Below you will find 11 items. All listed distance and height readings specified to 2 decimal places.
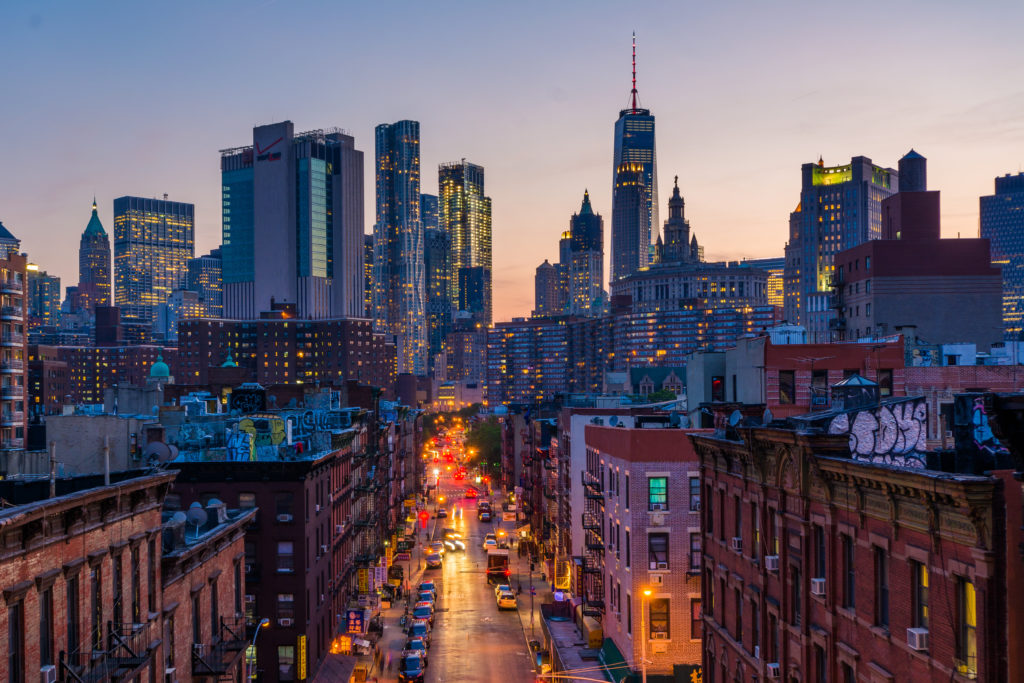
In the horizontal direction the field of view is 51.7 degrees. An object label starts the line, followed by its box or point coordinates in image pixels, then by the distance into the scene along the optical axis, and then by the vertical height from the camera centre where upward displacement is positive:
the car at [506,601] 87.69 -20.02
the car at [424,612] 79.82 -19.19
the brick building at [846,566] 20.12 -5.20
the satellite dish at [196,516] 39.34 -5.71
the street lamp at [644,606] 48.50 -11.65
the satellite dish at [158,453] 40.41 -3.48
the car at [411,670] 62.22 -18.27
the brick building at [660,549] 51.19 -9.53
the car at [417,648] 67.00 -18.50
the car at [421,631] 72.75 -18.81
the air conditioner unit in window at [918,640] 22.66 -6.06
